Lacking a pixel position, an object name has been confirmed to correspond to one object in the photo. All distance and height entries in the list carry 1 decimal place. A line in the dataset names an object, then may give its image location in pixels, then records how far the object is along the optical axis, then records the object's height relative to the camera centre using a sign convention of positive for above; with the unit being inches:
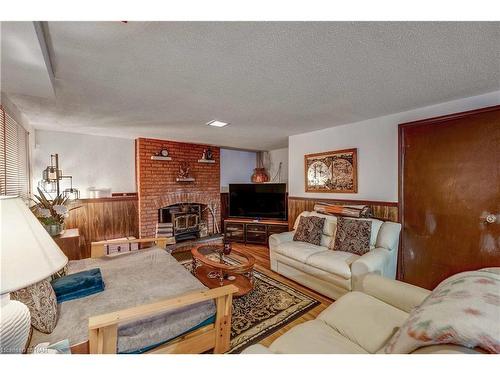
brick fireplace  164.9 +5.0
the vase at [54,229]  100.1 -19.1
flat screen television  178.5 -12.9
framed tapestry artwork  129.1 +9.0
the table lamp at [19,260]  25.9 -9.3
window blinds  71.7 +12.7
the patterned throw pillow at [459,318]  26.6 -18.7
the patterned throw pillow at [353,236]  101.4 -25.0
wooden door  84.8 -4.7
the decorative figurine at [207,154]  191.7 +29.2
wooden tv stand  175.8 -36.4
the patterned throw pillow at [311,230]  119.8 -25.4
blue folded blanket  62.9 -29.6
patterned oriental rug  73.0 -50.4
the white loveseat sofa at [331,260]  88.7 -33.9
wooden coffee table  90.1 -41.8
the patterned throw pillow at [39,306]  47.3 -26.7
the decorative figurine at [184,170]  180.2 +14.3
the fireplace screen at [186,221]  177.0 -29.2
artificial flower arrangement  100.0 -12.0
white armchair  46.2 -34.2
